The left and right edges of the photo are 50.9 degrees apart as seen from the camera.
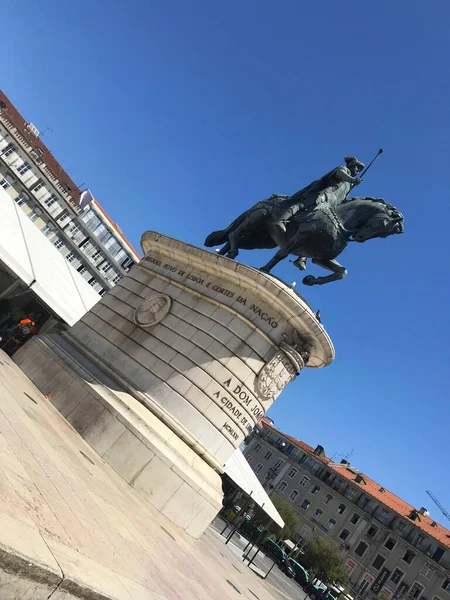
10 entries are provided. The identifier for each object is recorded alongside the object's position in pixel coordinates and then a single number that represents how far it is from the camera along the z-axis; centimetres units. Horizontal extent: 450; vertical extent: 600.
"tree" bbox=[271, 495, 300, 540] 4759
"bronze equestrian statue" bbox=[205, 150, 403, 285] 1405
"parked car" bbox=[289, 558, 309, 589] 2758
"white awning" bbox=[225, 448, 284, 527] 1461
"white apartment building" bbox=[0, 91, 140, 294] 5181
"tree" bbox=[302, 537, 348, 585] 4266
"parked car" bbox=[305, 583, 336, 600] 2565
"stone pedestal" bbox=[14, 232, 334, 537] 980
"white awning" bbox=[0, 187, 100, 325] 1457
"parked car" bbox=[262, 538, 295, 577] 2681
